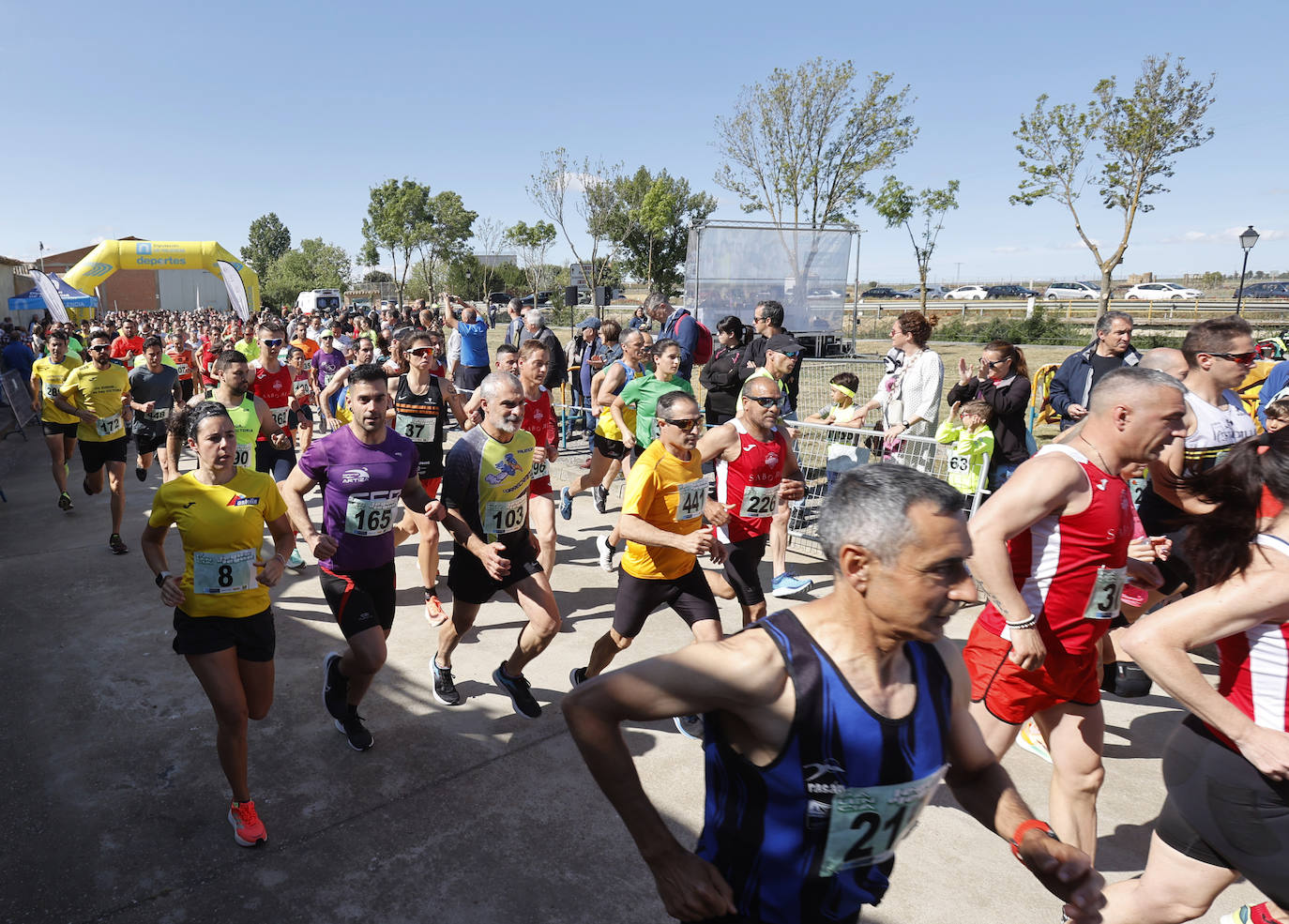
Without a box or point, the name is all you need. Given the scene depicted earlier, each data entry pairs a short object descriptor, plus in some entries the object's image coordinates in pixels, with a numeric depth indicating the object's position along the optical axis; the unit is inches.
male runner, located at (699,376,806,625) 188.9
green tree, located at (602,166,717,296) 1512.1
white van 1487.5
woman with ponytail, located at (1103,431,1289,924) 85.0
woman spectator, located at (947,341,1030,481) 259.1
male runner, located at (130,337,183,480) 331.3
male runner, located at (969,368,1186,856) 111.7
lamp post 804.6
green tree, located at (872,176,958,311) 1150.3
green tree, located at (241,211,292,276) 3585.1
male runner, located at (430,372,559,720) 178.1
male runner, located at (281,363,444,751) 163.3
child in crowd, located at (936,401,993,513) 257.0
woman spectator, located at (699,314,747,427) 342.6
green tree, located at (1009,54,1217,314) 815.1
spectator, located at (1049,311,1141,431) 245.4
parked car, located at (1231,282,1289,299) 1642.0
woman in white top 283.0
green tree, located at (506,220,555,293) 1795.0
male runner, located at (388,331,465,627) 269.0
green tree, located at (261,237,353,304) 2583.7
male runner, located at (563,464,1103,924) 64.6
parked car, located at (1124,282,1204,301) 1620.3
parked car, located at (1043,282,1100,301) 1752.6
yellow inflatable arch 1238.9
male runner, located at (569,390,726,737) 166.7
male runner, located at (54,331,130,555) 292.0
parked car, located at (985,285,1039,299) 1932.8
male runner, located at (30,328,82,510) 331.0
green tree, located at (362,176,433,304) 1802.4
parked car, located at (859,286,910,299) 2160.4
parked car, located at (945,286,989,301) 1953.1
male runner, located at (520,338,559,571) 233.1
